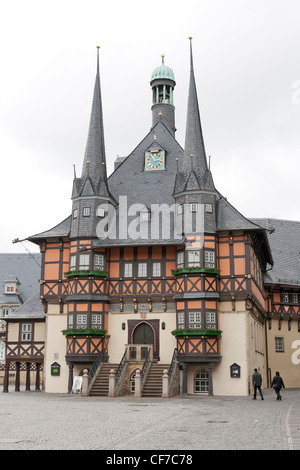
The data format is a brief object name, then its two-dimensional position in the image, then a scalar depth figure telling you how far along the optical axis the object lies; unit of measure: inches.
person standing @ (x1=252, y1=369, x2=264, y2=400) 1187.4
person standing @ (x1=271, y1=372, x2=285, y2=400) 1144.8
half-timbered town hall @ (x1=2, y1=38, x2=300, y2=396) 1435.8
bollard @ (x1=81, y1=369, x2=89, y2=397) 1298.0
